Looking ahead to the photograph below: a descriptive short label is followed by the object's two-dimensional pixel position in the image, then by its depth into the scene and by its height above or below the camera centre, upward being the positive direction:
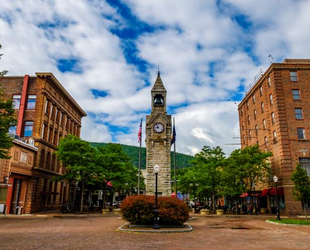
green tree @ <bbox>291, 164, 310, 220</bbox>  28.19 +1.64
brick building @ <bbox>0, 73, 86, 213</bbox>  37.78 +9.45
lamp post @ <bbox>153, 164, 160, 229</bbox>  18.33 -1.33
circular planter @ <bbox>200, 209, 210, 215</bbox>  39.94 -1.45
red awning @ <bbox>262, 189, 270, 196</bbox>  41.81 +1.39
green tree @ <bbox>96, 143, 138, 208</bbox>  40.10 +4.85
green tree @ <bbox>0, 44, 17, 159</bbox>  23.88 +5.93
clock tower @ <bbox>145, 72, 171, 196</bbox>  41.72 +8.20
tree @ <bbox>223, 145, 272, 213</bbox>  39.50 +4.63
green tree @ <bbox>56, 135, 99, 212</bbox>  36.88 +5.29
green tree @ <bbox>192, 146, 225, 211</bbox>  41.34 +4.42
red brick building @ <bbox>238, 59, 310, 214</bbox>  38.50 +10.94
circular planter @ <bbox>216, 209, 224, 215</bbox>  38.96 -1.27
